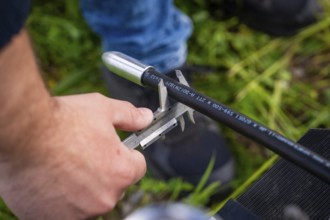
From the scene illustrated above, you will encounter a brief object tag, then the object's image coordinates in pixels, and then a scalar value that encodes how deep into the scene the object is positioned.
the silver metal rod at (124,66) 0.82
